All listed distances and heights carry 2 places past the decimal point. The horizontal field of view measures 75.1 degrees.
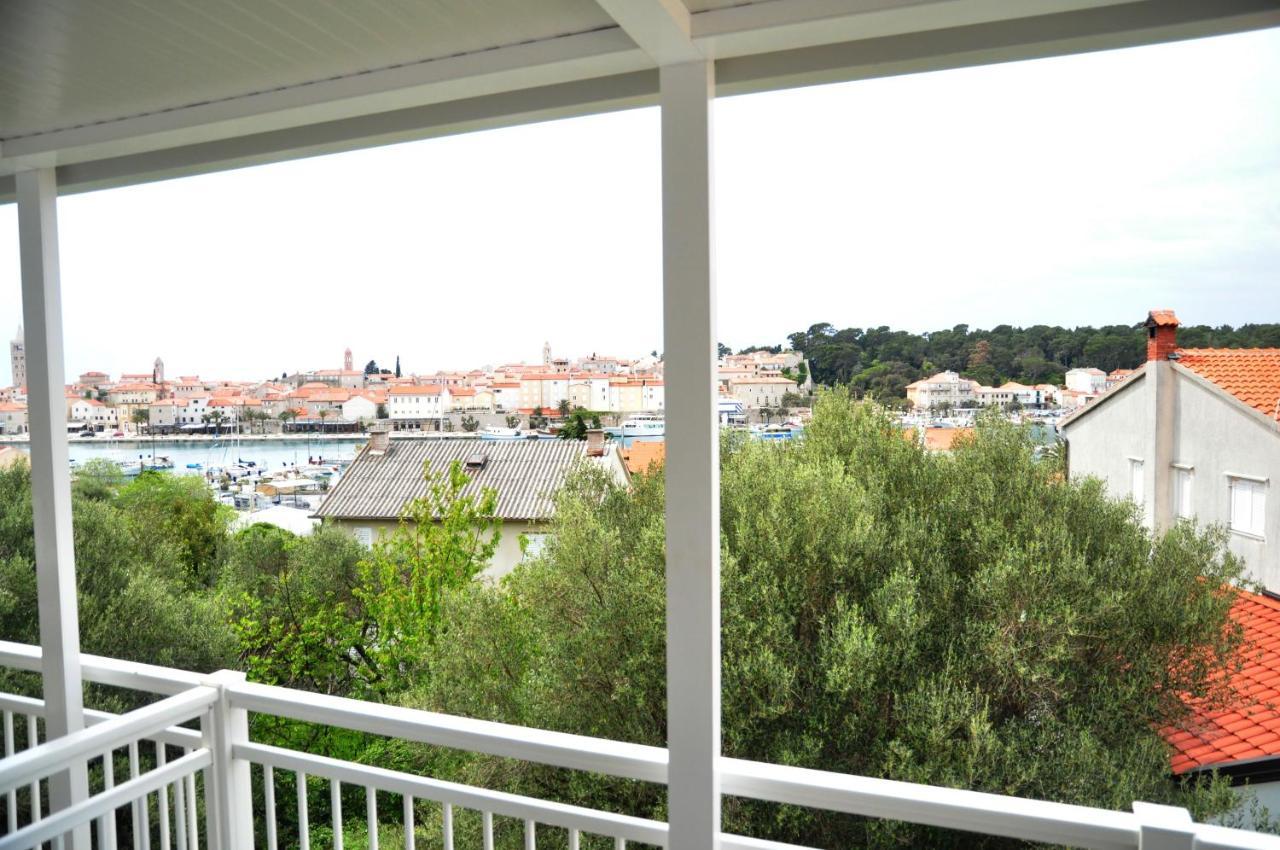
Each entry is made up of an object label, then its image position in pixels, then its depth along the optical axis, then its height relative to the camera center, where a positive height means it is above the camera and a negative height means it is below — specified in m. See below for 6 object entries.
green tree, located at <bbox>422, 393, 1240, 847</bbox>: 6.00 -1.84
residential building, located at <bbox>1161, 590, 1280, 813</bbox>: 5.57 -2.39
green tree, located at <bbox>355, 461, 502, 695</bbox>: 10.01 -2.08
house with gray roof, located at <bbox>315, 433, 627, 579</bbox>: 8.74 -1.01
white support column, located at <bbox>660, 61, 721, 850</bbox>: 1.44 -0.11
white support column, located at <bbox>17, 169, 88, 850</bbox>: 2.18 -0.11
